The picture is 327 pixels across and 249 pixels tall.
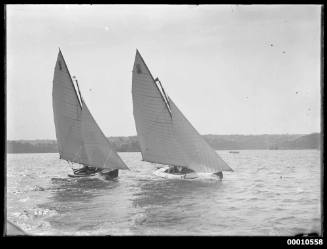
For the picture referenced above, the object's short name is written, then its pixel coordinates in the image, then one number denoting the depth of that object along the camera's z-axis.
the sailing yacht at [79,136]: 36.66
